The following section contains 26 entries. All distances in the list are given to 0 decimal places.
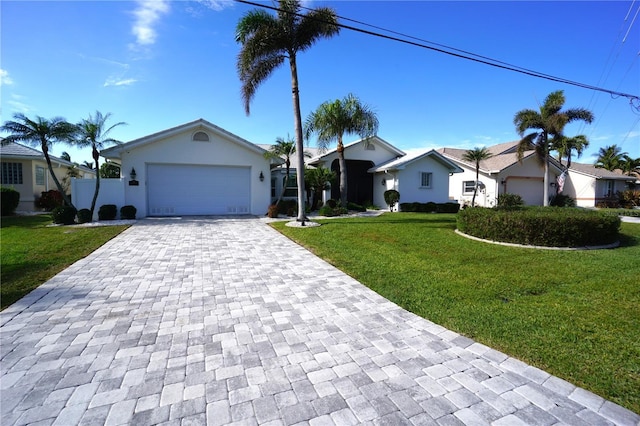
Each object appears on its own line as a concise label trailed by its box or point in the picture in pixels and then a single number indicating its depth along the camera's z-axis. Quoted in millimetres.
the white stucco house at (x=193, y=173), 14727
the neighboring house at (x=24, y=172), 18078
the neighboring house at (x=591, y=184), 27172
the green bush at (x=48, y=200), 19406
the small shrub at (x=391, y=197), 20266
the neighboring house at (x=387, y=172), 20781
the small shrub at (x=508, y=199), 21969
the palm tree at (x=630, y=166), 32438
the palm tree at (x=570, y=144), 22516
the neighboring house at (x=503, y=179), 25156
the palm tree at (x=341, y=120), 17500
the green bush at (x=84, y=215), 12875
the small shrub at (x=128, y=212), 14023
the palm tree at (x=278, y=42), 11555
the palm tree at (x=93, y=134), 12914
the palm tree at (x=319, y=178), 17719
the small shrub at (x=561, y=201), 26484
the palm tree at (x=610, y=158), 33625
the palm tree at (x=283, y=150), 15953
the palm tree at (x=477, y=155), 22531
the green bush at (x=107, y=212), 13586
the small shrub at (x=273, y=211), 15289
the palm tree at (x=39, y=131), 12500
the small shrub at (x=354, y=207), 19817
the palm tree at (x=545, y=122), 21297
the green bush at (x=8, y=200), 15852
